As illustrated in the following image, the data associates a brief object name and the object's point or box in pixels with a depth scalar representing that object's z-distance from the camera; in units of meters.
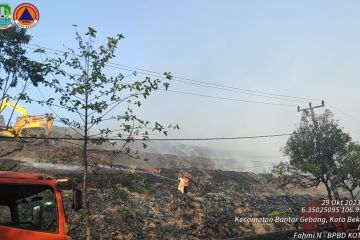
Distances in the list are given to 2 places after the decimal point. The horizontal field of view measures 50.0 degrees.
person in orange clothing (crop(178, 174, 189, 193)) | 25.75
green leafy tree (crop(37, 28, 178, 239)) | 10.67
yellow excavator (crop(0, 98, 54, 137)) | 28.09
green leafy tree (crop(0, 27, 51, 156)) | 13.58
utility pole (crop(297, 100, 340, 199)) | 25.06
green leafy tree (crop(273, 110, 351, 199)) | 26.55
